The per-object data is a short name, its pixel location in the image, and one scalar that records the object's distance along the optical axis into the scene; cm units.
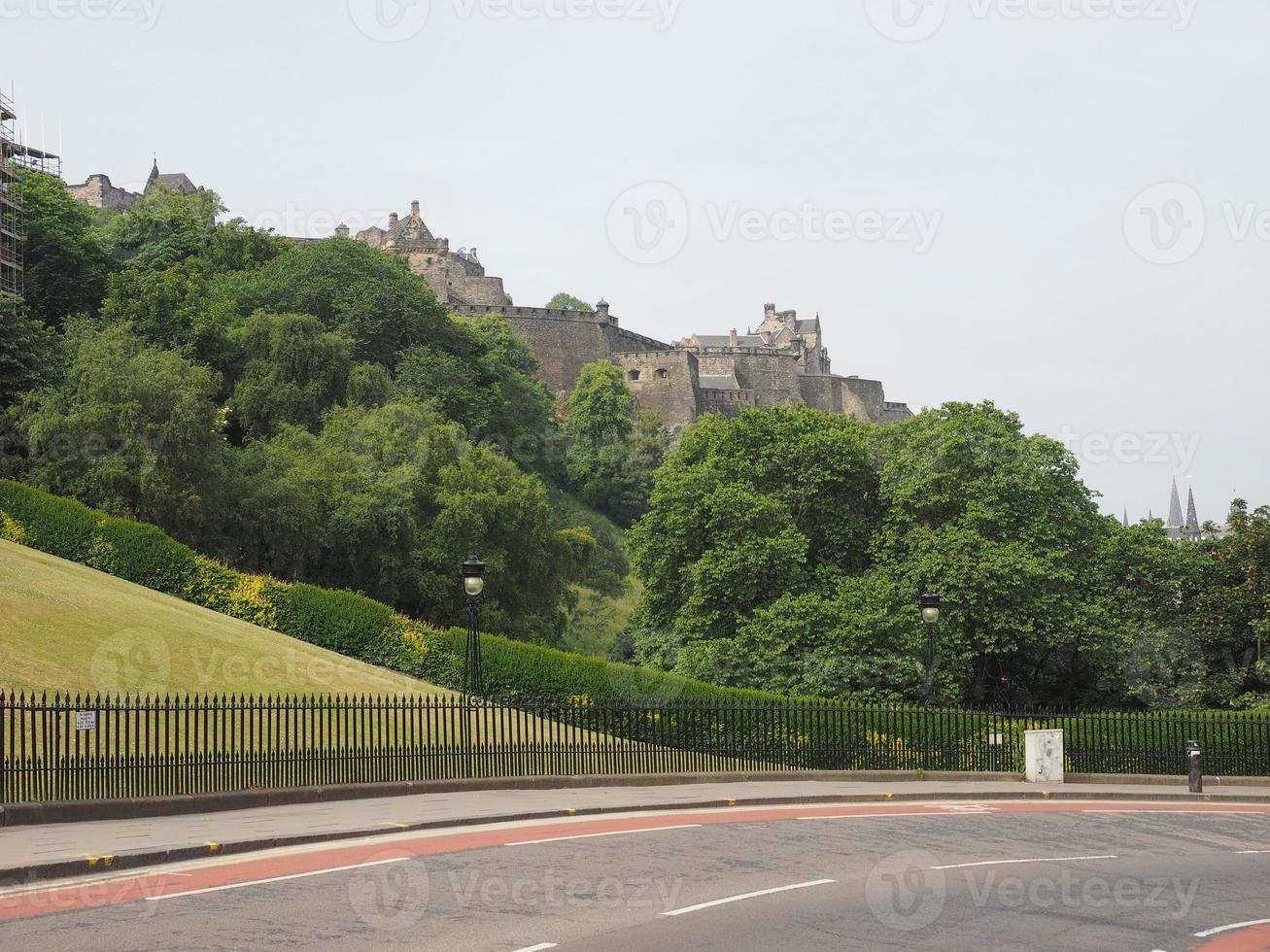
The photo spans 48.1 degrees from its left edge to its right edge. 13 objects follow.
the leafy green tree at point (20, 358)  4928
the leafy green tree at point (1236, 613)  4628
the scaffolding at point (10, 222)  6512
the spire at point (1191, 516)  15510
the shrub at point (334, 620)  3791
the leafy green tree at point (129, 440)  4384
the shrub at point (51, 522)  3828
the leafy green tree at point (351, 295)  7469
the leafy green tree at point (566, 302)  17092
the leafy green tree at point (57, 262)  6862
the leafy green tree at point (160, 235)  8081
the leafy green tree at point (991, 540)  4466
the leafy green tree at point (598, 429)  10006
